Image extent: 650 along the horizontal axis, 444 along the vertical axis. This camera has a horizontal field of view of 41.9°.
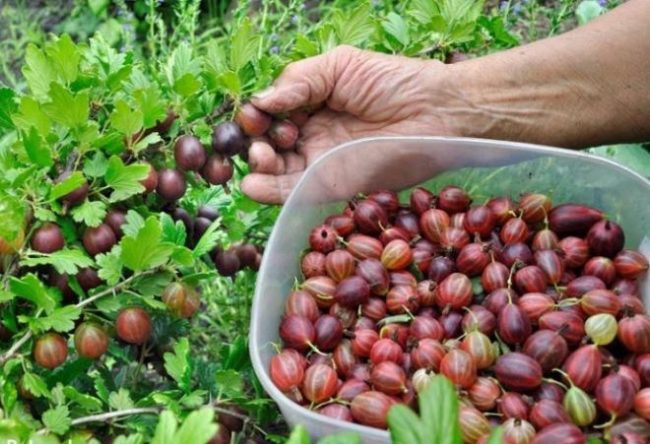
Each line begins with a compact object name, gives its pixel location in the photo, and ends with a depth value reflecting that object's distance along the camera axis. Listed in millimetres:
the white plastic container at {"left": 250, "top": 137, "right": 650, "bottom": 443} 1157
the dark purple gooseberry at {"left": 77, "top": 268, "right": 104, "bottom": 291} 1021
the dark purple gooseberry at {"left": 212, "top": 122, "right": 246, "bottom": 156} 1125
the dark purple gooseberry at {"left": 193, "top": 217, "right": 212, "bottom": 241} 1196
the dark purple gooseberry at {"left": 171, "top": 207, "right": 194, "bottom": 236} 1166
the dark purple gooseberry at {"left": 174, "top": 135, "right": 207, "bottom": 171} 1089
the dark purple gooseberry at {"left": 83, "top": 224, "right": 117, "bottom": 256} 1019
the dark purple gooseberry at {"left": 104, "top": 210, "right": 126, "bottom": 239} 1046
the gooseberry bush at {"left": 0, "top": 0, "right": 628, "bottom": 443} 969
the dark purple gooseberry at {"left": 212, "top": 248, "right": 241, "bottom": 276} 1251
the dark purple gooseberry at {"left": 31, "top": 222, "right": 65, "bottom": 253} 979
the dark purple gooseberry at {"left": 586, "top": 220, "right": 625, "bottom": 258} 1116
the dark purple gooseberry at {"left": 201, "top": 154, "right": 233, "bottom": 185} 1140
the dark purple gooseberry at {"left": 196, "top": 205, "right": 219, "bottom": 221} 1226
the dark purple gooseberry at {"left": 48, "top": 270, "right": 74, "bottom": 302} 1018
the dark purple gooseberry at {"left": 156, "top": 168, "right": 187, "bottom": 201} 1092
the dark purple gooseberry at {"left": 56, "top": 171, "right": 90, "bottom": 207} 997
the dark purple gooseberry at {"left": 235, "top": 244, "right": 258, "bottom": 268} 1311
